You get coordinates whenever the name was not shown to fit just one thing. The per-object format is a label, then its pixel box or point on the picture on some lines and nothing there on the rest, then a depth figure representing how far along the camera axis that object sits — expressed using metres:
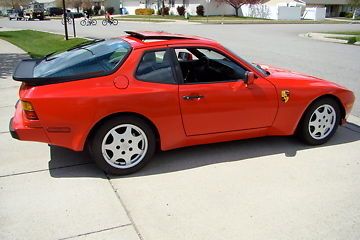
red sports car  3.59
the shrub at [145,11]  58.56
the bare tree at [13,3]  97.62
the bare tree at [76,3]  69.64
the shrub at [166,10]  54.81
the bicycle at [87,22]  34.39
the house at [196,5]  51.91
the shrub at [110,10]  67.06
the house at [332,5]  56.09
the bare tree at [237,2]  50.34
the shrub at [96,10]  68.31
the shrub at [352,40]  17.07
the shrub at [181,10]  51.91
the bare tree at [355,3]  39.52
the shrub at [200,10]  50.44
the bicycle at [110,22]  34.34
